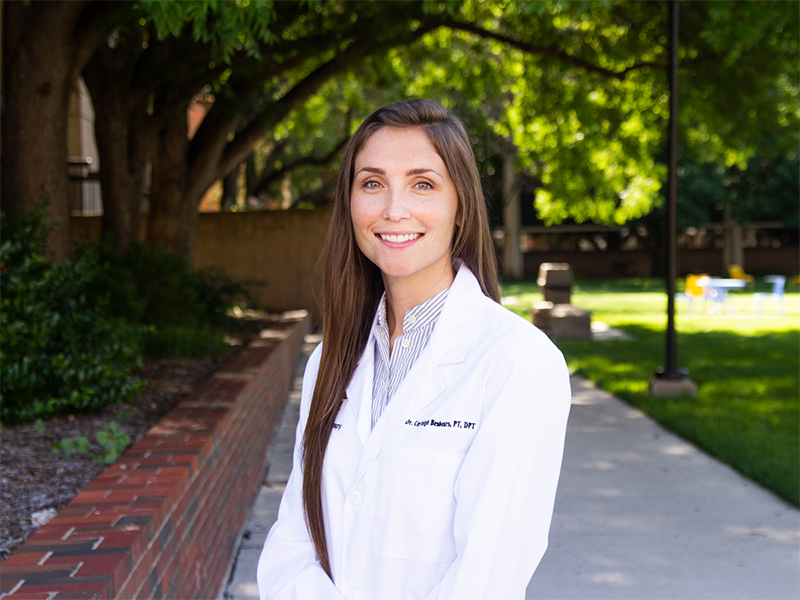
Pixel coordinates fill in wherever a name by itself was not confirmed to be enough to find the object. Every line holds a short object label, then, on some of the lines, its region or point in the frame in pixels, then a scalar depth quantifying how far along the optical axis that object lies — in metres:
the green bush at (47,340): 4.52
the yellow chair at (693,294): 19.63
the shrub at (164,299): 7.35
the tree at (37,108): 6.23
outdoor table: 18.51
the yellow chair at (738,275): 31.49
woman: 1.62
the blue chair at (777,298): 19.03
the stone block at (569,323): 14.48
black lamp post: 8.49
